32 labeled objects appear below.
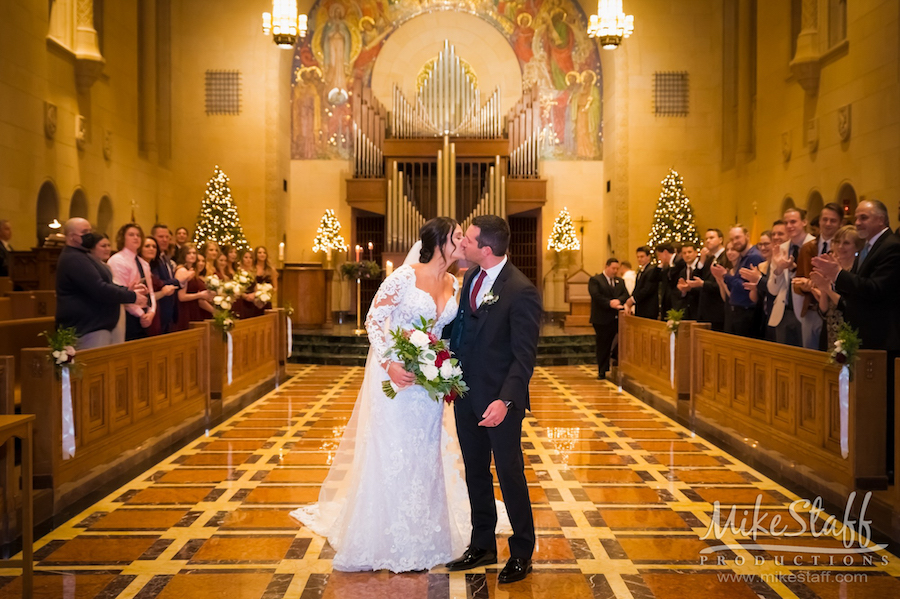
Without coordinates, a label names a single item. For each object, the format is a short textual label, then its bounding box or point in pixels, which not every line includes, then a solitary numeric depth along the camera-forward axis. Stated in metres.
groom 3.66
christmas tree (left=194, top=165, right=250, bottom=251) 16.27
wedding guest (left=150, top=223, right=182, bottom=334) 7.76
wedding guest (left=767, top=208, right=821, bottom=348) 6.64
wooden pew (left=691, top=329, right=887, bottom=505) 4.84
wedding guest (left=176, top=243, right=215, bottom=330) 8.63
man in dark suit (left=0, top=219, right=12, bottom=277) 8.55
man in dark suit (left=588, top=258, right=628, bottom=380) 11.24
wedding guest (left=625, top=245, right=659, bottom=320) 10.37
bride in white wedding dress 3.93
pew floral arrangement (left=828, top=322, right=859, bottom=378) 4.82
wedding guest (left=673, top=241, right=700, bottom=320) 8.83
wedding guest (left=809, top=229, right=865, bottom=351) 5.36
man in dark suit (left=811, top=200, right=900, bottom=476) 4.94
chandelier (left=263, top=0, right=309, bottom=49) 11.38
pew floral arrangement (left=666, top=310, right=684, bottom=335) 8.44
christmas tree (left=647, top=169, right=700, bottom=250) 16.39
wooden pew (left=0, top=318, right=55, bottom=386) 5.95
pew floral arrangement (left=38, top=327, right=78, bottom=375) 4.93
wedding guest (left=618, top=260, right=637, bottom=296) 12.96
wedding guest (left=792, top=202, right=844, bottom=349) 5.91
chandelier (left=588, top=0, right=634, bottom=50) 11.94
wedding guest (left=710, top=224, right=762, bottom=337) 7.39
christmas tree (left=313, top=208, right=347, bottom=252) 18.11
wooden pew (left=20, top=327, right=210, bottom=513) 4.91
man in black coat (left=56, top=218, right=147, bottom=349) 5.81
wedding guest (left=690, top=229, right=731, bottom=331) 8.42
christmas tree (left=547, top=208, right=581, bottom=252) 18.19
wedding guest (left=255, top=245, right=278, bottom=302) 10.92
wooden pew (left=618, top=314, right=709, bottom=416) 8.39
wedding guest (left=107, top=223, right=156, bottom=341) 6.83
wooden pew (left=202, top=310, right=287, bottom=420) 8.40
